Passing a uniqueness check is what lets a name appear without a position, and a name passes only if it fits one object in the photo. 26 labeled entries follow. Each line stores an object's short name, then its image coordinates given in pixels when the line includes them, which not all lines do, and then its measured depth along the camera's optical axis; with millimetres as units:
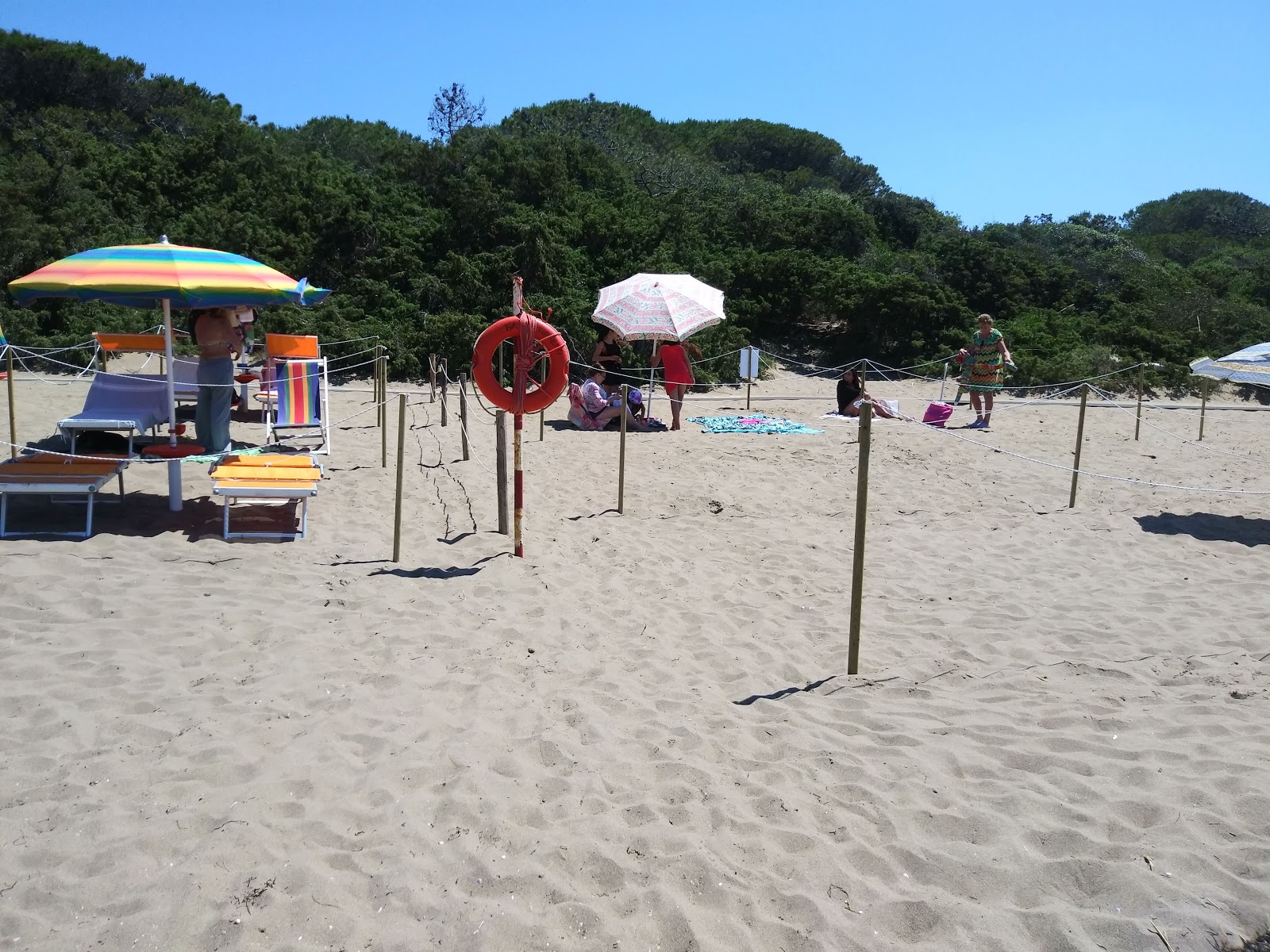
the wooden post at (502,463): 6625
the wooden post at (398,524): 6234
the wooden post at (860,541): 4434
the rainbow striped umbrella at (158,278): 6469
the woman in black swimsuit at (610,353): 12031
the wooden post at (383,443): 8875
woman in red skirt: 12344
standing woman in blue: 7617
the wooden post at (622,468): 7723
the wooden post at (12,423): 7812
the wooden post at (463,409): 9141
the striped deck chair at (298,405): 9922
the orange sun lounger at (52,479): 6336
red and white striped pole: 6219
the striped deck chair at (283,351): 10633
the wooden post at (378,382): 11425
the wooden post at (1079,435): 8336
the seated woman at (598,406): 11711
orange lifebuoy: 6281
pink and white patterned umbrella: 11359
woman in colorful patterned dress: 12008
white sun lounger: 7488
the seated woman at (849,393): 12792
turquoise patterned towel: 11781
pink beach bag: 11992
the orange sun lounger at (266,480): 6598
